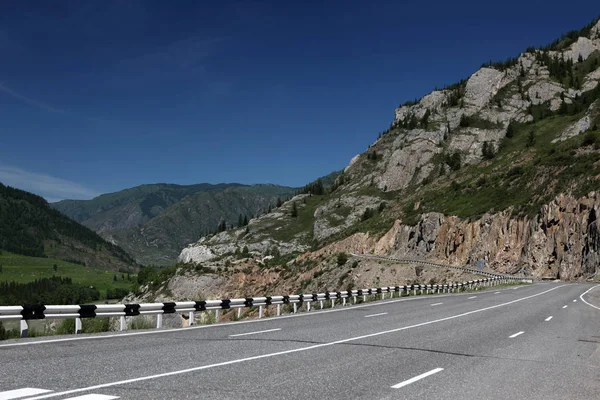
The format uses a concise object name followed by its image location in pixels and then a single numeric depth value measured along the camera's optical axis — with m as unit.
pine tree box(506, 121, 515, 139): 168.80
